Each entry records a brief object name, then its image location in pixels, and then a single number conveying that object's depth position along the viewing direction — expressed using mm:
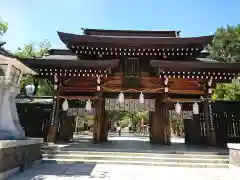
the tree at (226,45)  19355
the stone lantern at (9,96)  5614
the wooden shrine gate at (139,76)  9411
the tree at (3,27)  15452
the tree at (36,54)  18110
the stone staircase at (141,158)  7296
